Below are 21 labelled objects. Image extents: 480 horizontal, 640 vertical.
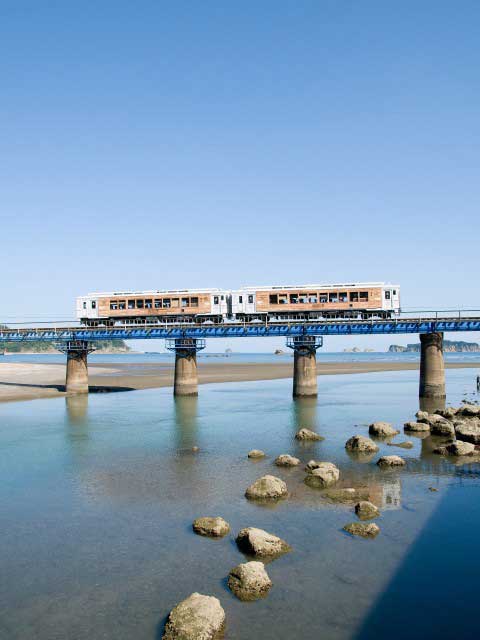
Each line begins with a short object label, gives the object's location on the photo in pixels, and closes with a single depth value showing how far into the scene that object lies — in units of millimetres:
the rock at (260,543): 14883
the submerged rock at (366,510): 17828
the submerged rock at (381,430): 32753
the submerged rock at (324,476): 21691
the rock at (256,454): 26906
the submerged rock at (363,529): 16172
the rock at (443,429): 32562
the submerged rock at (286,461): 25047
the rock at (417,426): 34219
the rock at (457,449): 27297
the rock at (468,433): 30183
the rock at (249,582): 12700
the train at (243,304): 52312
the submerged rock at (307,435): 31892
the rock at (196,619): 10695
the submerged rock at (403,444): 29531
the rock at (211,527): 16375
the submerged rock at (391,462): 24938
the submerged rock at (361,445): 28125
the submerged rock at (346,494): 19766
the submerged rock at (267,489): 19984
